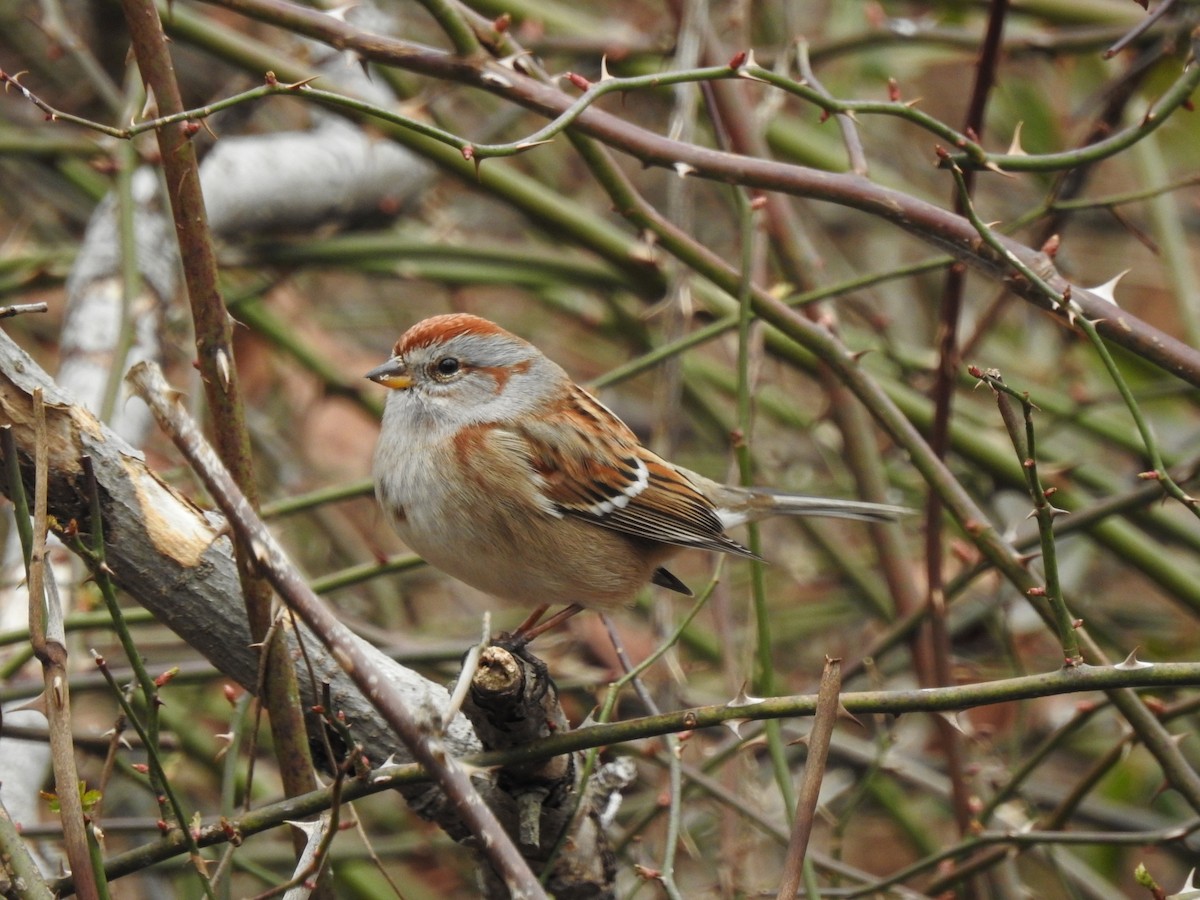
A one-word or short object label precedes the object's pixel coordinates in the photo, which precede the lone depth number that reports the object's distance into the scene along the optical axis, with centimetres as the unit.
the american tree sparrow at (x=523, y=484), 584
